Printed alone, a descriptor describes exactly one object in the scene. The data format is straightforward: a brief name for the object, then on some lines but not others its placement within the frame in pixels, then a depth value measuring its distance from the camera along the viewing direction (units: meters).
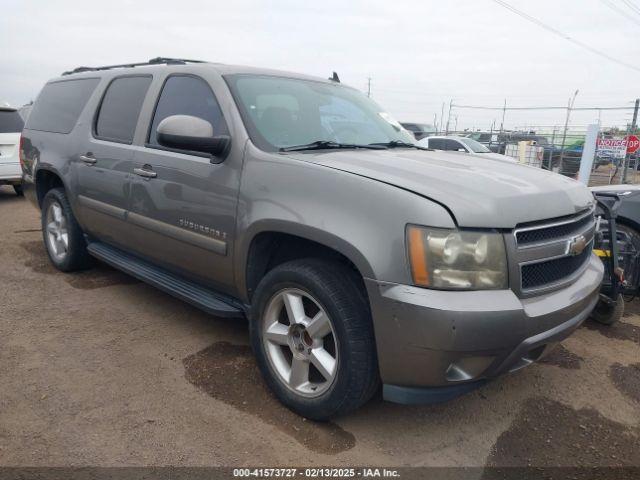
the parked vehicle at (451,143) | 13.65
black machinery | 3.60
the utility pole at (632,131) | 12.68
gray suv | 2.06
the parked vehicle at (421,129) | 19.73
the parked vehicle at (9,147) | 8.78
